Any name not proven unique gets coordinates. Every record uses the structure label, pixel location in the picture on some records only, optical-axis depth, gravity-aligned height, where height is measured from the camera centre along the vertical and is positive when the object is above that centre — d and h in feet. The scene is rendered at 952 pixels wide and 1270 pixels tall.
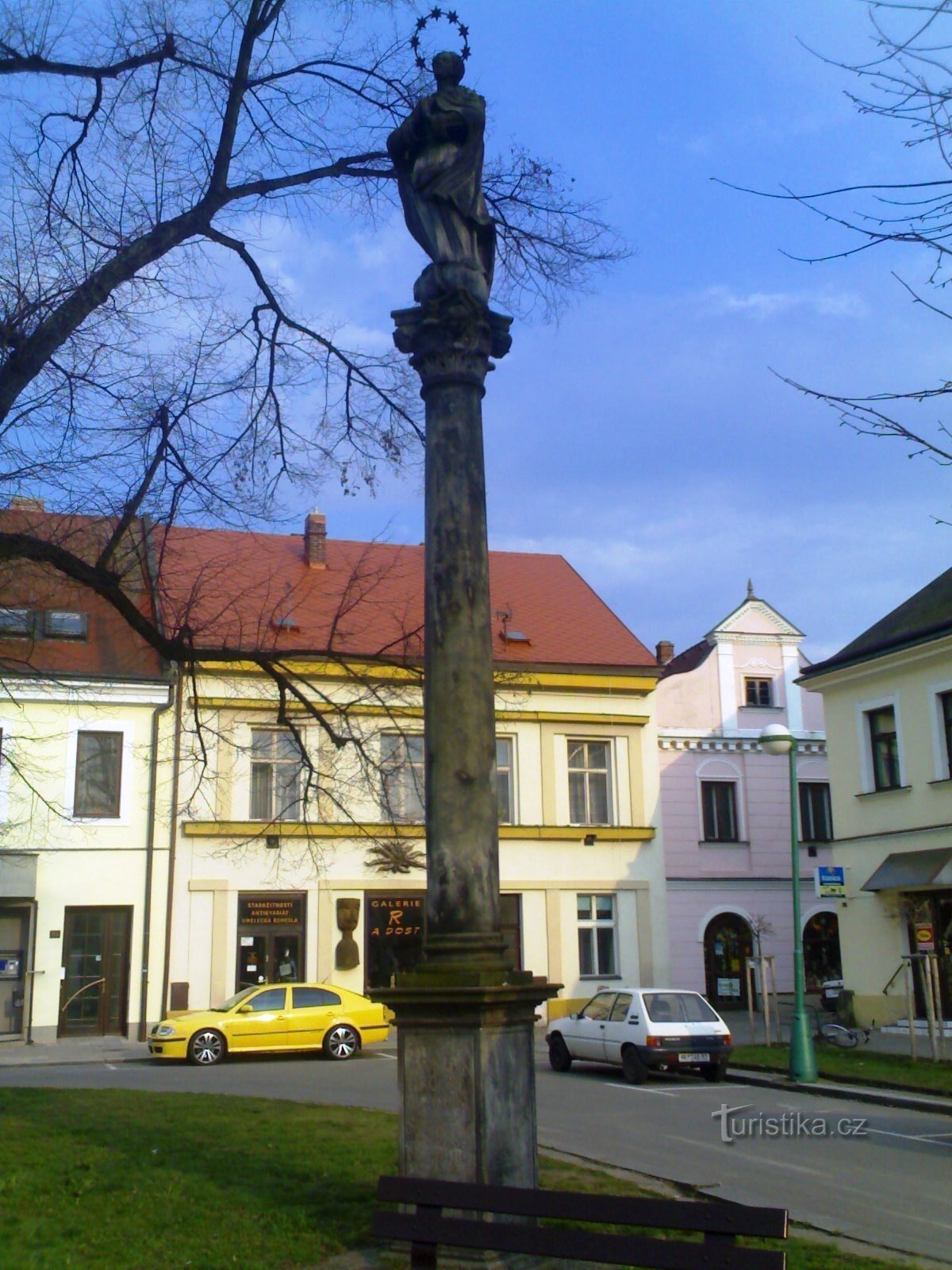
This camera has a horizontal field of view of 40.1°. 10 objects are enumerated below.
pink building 115.55 +12.41
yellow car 72.90 -4.26
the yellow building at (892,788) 83.25 +10.10
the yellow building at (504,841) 94.02 +8.01
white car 62.39 -4.23
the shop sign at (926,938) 66.28 +0.18
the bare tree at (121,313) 39.11 +18.61
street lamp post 61.57 -2.08
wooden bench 15.14 -3.40
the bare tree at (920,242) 19.53 +10.34
